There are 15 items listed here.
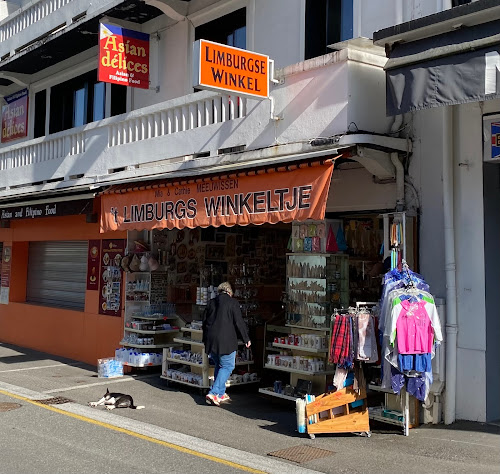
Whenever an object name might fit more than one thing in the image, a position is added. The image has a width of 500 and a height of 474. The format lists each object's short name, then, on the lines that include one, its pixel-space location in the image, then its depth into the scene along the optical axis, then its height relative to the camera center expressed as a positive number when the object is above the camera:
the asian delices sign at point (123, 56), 11.92 +4.22
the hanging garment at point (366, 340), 7.31 -0.71
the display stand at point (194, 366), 10.08 -1.51
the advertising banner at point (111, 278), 12.68 -0.07
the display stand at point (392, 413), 7.35 -1.60
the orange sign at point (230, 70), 8.22 +2.74
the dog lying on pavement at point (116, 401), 8.99 -1.80
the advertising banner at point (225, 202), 7.91 +1.07
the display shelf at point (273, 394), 8.73 -1.64
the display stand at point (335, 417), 7.29 -1.60
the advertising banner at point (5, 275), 17.05 -0.07
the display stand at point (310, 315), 8.70 -0.54
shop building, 8.23 +2.32
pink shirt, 6.99 -0.56
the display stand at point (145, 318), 11.68 -0.79
